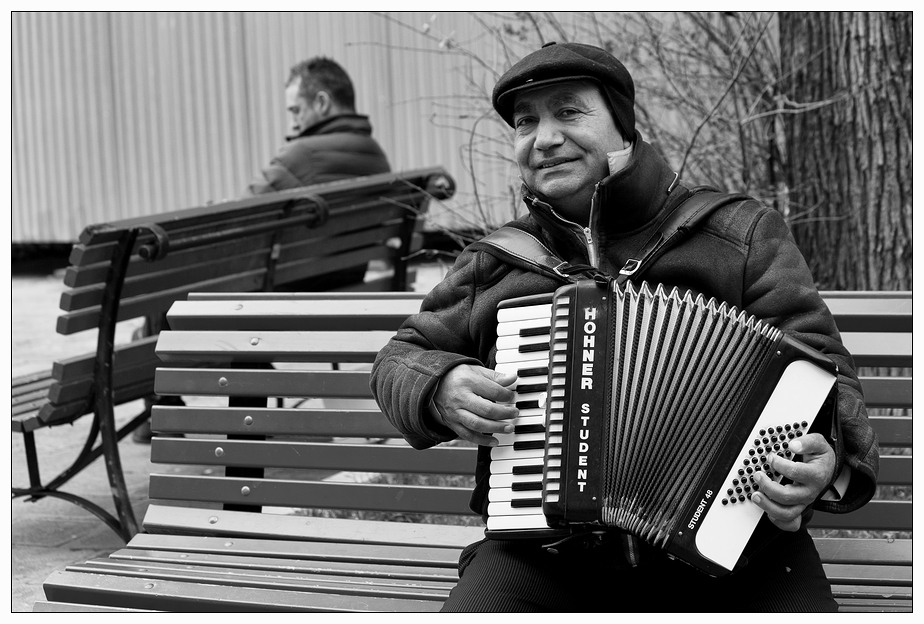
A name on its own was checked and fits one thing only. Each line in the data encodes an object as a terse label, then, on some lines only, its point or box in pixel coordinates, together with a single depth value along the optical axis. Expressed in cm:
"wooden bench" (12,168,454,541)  371
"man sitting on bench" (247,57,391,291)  577
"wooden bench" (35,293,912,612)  263
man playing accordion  212
